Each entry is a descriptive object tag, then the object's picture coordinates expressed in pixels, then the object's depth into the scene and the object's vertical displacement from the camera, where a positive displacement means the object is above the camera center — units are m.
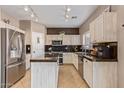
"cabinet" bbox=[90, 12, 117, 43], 2.06 +0.45
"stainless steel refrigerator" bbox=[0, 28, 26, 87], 2.27 -0.31
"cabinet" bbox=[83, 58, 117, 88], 2.05 -0.72
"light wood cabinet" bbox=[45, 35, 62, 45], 5.71 +0.51
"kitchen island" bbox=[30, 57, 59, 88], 2.07 -0.68
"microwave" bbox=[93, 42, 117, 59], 2.12 -0.15
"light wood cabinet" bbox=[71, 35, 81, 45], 5.75 +0.37
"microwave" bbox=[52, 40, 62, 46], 5.70 +0.23
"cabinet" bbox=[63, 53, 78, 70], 5.55 -0.83
